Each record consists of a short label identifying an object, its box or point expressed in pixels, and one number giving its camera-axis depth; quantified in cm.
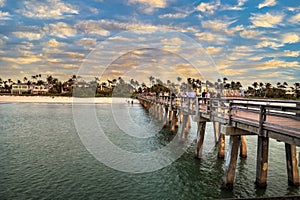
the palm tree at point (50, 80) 13562
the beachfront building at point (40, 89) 12341
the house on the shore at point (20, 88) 12788
